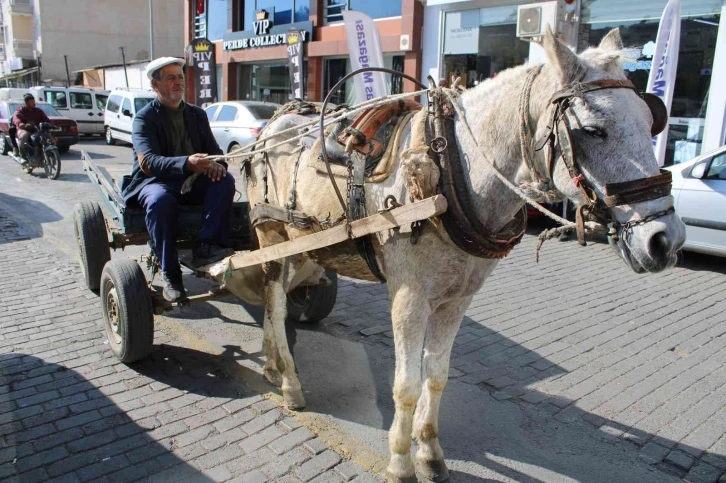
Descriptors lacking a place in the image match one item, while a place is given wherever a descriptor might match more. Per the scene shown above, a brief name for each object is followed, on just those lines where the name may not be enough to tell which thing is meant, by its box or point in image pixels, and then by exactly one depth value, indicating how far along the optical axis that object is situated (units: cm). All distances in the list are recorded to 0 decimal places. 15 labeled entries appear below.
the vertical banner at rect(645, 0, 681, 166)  902
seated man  416
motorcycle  1354
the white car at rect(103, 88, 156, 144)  2028
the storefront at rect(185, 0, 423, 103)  1546
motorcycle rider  1455
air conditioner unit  1071
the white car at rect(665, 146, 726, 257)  744
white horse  219
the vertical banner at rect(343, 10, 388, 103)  1223
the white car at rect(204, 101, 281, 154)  1479
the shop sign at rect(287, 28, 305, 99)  1809
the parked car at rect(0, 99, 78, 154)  1794
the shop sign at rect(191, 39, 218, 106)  2178
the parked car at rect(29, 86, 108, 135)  2292
